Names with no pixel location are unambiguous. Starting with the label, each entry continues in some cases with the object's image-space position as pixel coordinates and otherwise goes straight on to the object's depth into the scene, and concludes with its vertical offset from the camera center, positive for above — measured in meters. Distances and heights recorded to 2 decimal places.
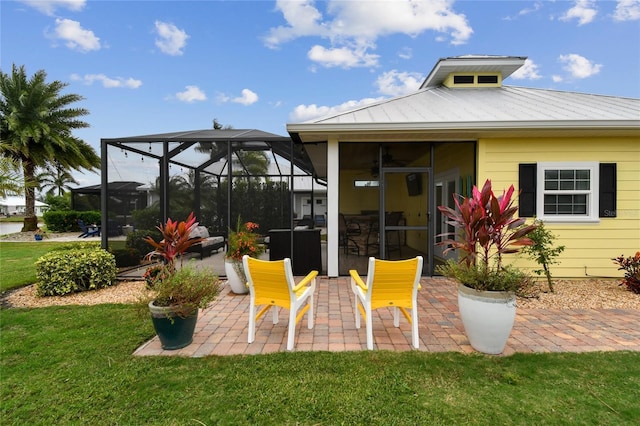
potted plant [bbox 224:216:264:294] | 4.83 -0.78
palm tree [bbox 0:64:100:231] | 14.09 +4.30
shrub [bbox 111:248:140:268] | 5.83 -0.95
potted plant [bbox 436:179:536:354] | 2.75 -0.68
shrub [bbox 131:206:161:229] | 5.77 -0.19
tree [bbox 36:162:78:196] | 32.59 +2.72
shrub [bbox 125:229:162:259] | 5.81 -0.58
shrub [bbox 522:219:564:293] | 4.73 -0.69
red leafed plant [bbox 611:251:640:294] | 4.80 -1.08
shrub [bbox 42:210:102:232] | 17.61 -0.66
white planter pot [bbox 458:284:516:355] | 2.73 -1.01
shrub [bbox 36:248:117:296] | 4.82 -1.05
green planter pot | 2.82 -1.14
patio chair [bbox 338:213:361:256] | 6.04 -0.58
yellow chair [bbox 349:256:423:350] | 2.88 -0.79
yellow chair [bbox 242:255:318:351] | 2.91 -0.83
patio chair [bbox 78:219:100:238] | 15.27 -1.17
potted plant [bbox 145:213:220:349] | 2.84 -0.90
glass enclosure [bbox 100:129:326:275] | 5.74 +0.45
